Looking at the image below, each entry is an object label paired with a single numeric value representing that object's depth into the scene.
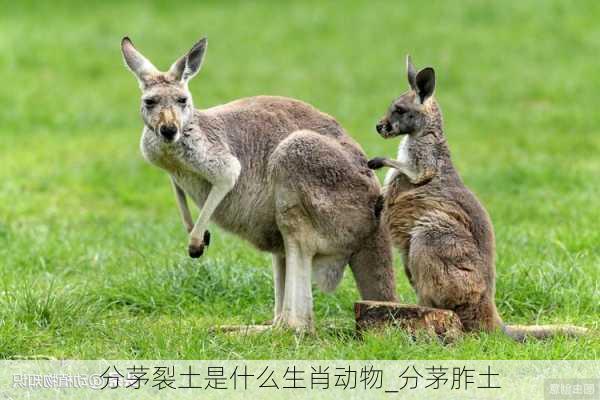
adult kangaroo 14.09
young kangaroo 13.41
